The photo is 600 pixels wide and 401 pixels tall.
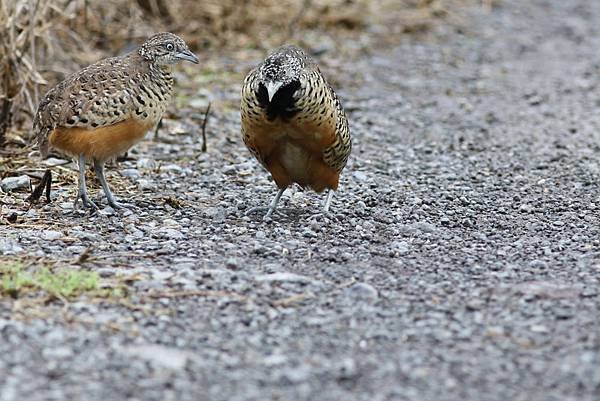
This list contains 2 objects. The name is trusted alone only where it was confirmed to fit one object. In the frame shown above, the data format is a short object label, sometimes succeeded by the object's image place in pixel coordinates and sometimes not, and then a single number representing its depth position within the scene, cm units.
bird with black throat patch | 1127
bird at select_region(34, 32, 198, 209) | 1193
